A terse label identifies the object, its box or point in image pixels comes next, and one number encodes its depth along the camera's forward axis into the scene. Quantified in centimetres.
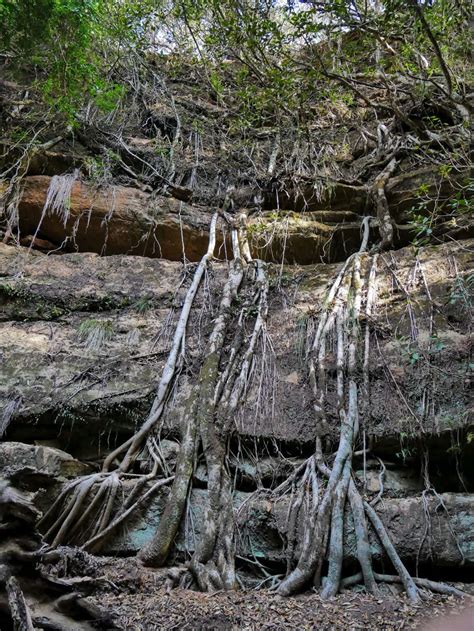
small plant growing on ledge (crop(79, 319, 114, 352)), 443
